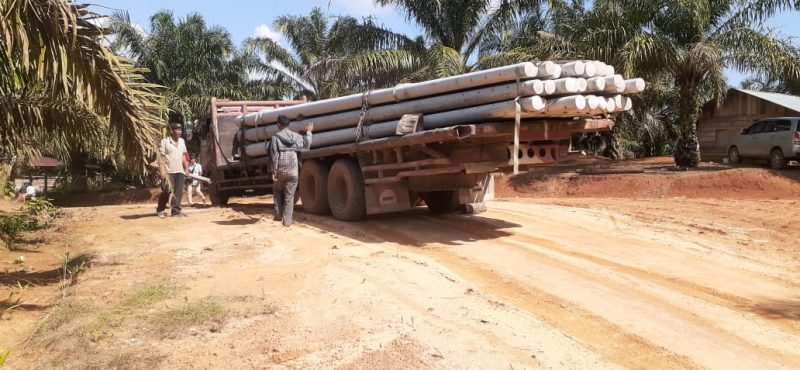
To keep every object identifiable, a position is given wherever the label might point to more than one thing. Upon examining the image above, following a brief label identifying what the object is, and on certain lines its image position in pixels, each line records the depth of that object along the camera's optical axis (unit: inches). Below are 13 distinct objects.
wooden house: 927.8
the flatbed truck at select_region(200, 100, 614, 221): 315.9
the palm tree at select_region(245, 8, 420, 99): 874.1
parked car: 682.8
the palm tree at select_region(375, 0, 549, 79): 844.6
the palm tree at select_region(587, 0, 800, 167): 655.8
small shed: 1274.6
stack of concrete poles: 291.7
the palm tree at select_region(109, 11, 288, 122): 1103.6
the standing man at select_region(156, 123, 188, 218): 438.9
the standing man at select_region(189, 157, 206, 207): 655.9
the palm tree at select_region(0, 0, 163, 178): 217.6
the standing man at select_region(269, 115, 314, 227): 385.4
